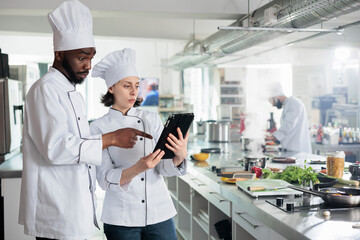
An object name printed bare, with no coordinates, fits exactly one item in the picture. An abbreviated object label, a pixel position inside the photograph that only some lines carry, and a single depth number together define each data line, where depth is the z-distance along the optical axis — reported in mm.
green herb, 2654
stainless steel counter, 1727
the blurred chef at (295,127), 6086
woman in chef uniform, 2117
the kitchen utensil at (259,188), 2435
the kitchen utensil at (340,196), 2119
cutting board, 2398
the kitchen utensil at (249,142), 4583
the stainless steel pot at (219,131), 5973
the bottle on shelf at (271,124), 6840
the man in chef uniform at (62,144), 1673
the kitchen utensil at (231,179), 2879
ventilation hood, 2758
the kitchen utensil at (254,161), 3381
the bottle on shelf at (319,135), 6516
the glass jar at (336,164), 2877
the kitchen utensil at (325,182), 2523
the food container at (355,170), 2930
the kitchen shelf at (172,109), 10227
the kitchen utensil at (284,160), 3723
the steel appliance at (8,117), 3875
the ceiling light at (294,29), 3281
